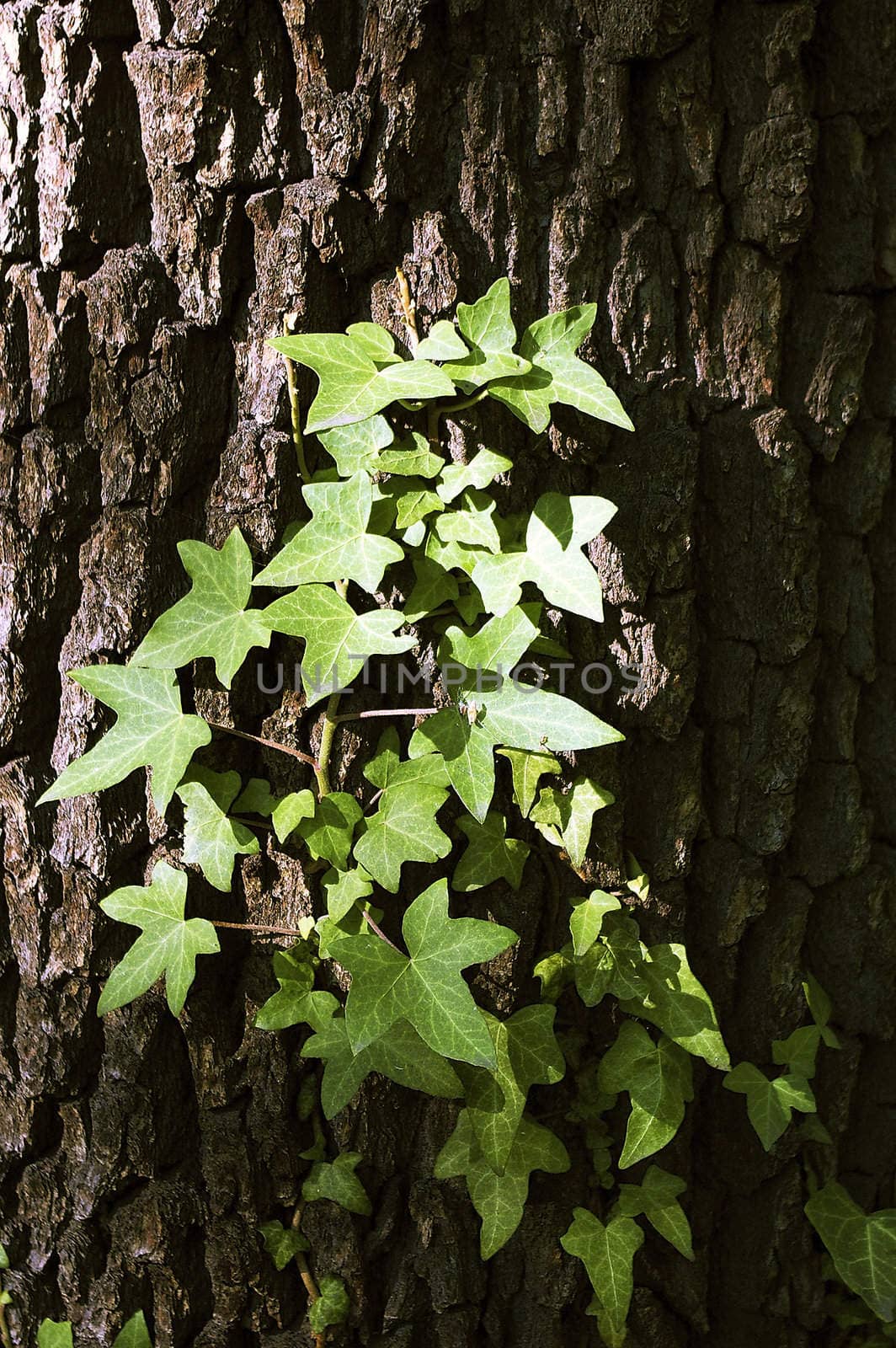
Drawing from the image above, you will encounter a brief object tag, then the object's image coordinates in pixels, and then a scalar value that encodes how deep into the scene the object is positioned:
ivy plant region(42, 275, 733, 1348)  1.01
